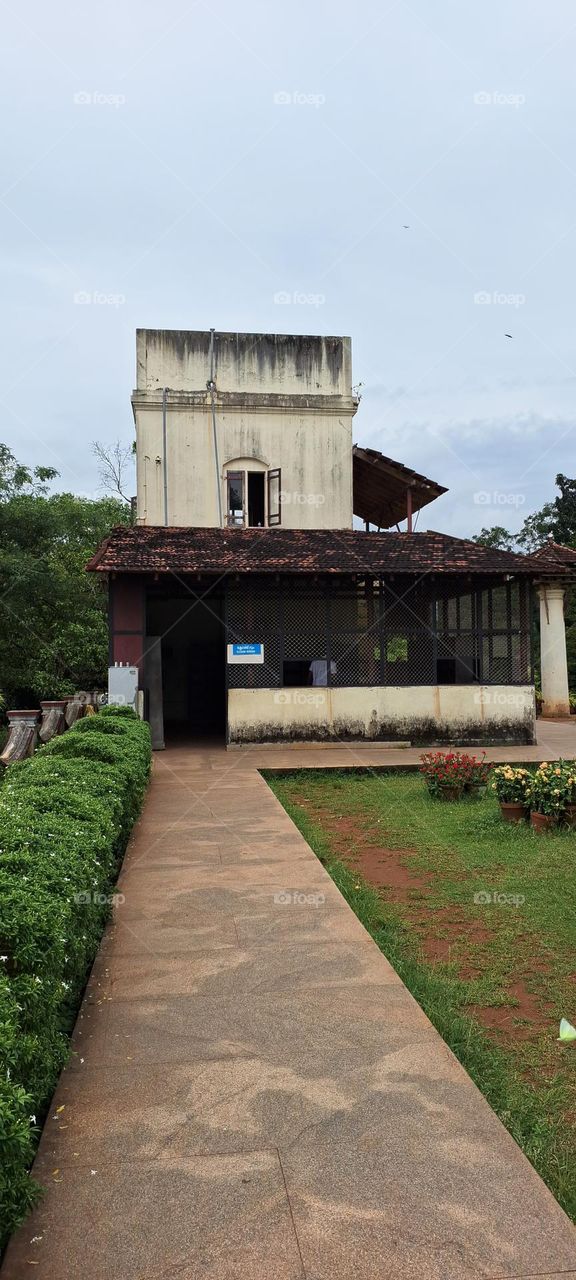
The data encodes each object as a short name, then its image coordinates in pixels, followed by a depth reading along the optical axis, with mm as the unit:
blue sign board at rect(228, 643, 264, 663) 14438
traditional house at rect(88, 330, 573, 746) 14508
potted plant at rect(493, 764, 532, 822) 8266
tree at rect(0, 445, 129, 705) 20469
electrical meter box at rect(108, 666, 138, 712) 13742
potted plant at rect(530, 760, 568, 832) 7965
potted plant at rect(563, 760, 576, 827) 7996
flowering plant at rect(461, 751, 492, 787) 9898
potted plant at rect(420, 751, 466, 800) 9766
